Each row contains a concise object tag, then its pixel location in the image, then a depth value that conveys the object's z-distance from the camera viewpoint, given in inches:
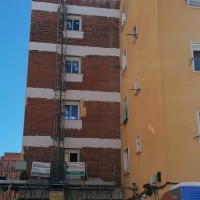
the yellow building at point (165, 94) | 633.0
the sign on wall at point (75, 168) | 855.1
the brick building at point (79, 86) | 900.6
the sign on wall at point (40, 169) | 837.8
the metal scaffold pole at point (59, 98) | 848.9
